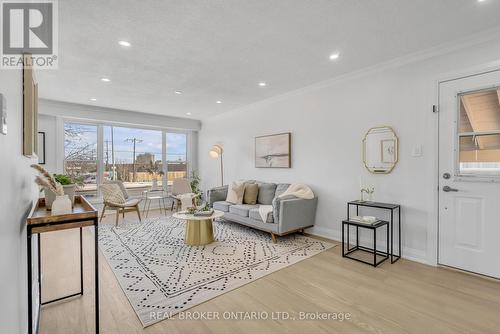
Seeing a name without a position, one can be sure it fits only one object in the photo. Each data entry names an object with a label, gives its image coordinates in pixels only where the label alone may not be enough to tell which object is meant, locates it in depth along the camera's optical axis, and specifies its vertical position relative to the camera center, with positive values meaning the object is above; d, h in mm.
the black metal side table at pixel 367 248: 2924 -1125
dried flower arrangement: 1602 -108
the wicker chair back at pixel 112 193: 4938 -569
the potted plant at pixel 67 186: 1931 -162
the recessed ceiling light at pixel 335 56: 2996 +1321
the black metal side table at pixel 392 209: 3059 -556
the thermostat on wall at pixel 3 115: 921 +189
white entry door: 2518 -93
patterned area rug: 2225 -1155
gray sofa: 3633 -755
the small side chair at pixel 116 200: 4828 -695
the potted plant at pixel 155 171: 6617 -163
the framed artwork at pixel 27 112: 1495 +320
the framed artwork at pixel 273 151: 4566 +271
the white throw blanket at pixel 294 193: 3807 -456
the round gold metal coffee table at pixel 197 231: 3561 -945
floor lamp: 5953 +331
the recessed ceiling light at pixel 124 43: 2678 +1311
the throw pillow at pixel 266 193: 4645 -525
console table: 1408 -345
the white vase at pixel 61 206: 1588 -260
